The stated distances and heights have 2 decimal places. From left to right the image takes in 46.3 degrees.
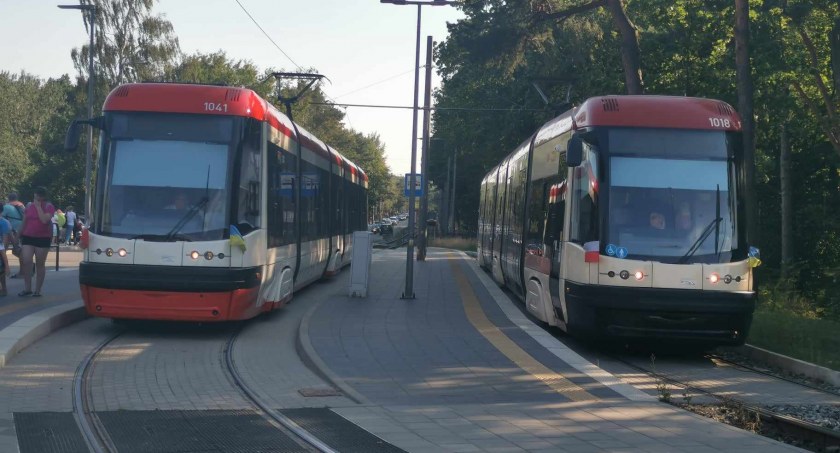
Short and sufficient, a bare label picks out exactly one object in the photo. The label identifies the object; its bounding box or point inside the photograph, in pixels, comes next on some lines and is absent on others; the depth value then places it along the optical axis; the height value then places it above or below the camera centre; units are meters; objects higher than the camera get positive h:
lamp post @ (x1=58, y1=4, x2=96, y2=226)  33.56 +3.85
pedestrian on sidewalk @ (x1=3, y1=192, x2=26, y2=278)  18.55 -0.09
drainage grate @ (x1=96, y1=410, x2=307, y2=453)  7.25 -1.72
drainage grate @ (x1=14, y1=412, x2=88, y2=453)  7.13 -1.74
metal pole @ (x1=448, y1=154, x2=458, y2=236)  69.81 +1.64
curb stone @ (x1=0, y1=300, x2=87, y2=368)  11.02 -1.51
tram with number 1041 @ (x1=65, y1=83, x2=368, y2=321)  12.61 +0.10
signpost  21.92 +0.85
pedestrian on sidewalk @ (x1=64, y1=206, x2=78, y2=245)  40.62 -0.62
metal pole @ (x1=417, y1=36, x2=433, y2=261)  29.20 +2.05
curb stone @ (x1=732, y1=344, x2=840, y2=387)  11.42 -1.58
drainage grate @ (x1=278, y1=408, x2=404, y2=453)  7.29 -1.69
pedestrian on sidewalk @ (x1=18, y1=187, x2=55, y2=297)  16.15 -0.39
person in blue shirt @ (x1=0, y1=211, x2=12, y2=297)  16.56 -0.62
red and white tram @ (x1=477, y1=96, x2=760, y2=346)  11.90 +0.09
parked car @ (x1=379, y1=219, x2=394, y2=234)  75.46 -0.56
